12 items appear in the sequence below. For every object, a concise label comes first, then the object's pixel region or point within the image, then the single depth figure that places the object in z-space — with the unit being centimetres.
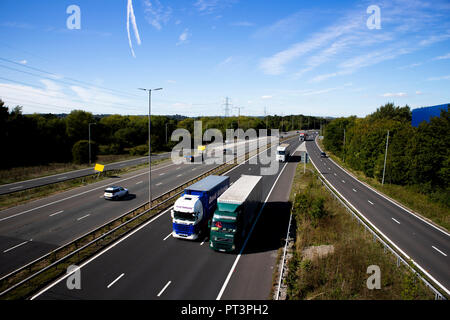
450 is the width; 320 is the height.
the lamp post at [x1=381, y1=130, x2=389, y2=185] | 4056
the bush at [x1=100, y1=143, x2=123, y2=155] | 8400
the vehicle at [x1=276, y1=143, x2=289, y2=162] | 5947
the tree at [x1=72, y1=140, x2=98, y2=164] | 5916
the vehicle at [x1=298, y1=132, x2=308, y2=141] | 12425
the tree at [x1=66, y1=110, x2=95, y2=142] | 8288
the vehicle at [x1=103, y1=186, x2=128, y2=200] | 3014
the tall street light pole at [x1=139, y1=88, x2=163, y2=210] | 2508
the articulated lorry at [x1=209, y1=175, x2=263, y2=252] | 1744
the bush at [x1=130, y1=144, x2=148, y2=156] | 7806
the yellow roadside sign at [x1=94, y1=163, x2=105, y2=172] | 3946
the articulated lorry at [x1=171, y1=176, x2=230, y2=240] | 1897
